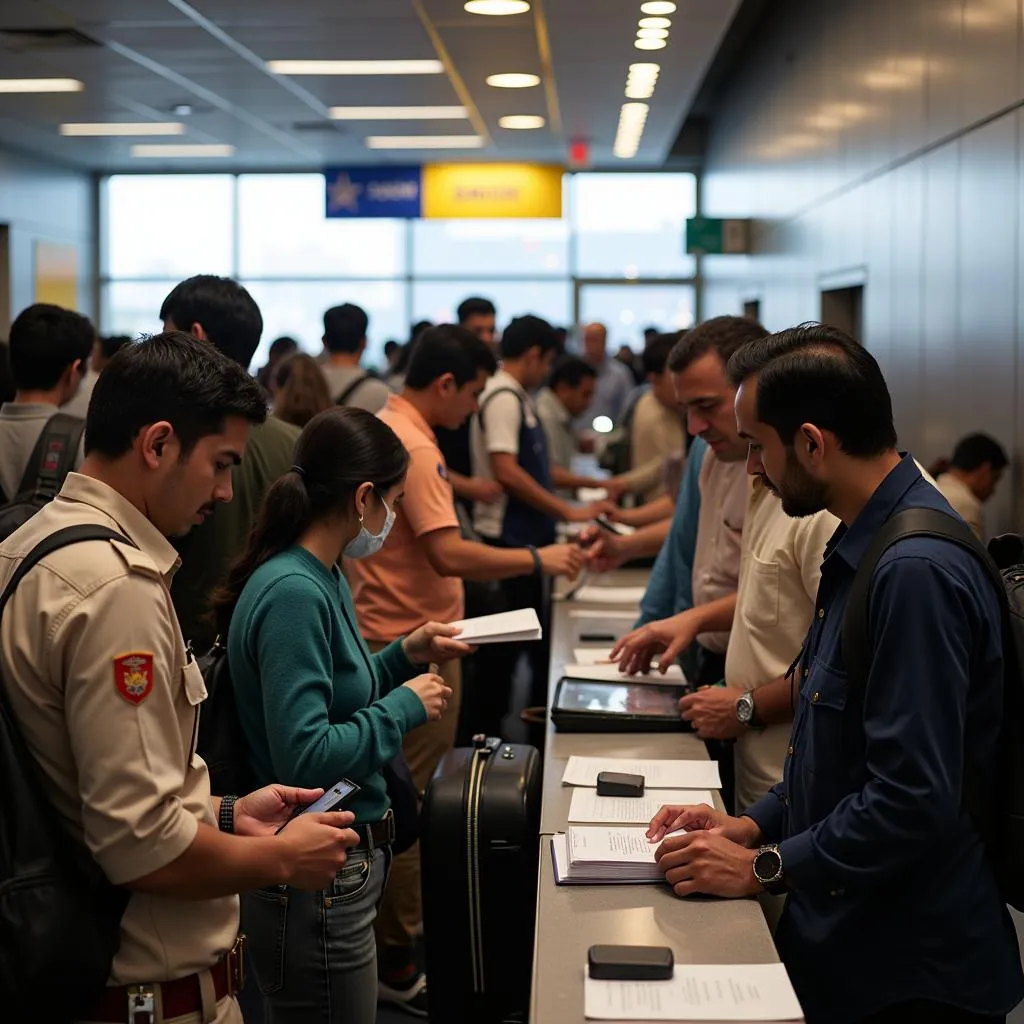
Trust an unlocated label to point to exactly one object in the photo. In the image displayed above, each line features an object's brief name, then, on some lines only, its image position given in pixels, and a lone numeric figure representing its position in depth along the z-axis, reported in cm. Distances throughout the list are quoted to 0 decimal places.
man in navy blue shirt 183
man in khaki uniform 156
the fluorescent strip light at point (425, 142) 1345
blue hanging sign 1529
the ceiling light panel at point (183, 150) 1436
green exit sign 1260
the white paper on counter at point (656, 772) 283
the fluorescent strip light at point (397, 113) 1162
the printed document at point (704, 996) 181
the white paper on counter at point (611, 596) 536
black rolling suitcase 296
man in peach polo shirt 379
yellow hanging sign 1512
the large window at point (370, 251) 1678
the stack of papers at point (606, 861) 229
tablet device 330
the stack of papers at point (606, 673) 364
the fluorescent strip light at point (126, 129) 1272
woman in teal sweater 237
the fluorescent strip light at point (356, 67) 951
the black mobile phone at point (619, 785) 276
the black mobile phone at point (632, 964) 191
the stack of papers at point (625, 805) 263
